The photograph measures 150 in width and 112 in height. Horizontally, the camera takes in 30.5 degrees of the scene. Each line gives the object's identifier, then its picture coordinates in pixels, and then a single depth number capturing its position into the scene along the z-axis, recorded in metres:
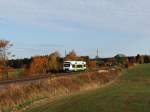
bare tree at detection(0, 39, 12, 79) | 54.20
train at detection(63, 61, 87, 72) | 58.63
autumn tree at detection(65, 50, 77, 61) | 83.67
